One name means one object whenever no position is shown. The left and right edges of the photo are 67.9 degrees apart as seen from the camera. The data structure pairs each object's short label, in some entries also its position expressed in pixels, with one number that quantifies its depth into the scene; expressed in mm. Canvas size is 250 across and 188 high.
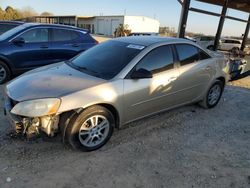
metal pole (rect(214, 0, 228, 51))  8843
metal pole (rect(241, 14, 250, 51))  11377
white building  31310
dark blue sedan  4613
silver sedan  2336
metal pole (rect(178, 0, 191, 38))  7561
